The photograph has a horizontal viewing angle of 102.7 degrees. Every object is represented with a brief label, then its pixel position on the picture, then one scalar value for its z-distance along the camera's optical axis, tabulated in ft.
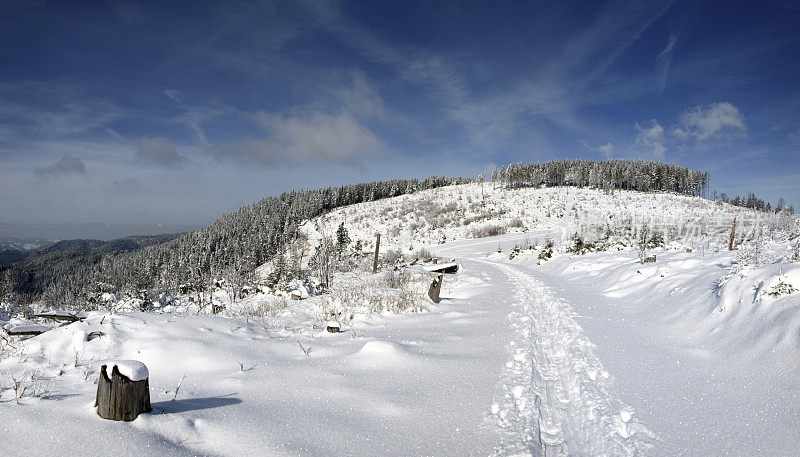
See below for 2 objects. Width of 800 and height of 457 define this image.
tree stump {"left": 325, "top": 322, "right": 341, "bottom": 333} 21.06
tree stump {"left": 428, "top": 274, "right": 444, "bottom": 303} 32.01
